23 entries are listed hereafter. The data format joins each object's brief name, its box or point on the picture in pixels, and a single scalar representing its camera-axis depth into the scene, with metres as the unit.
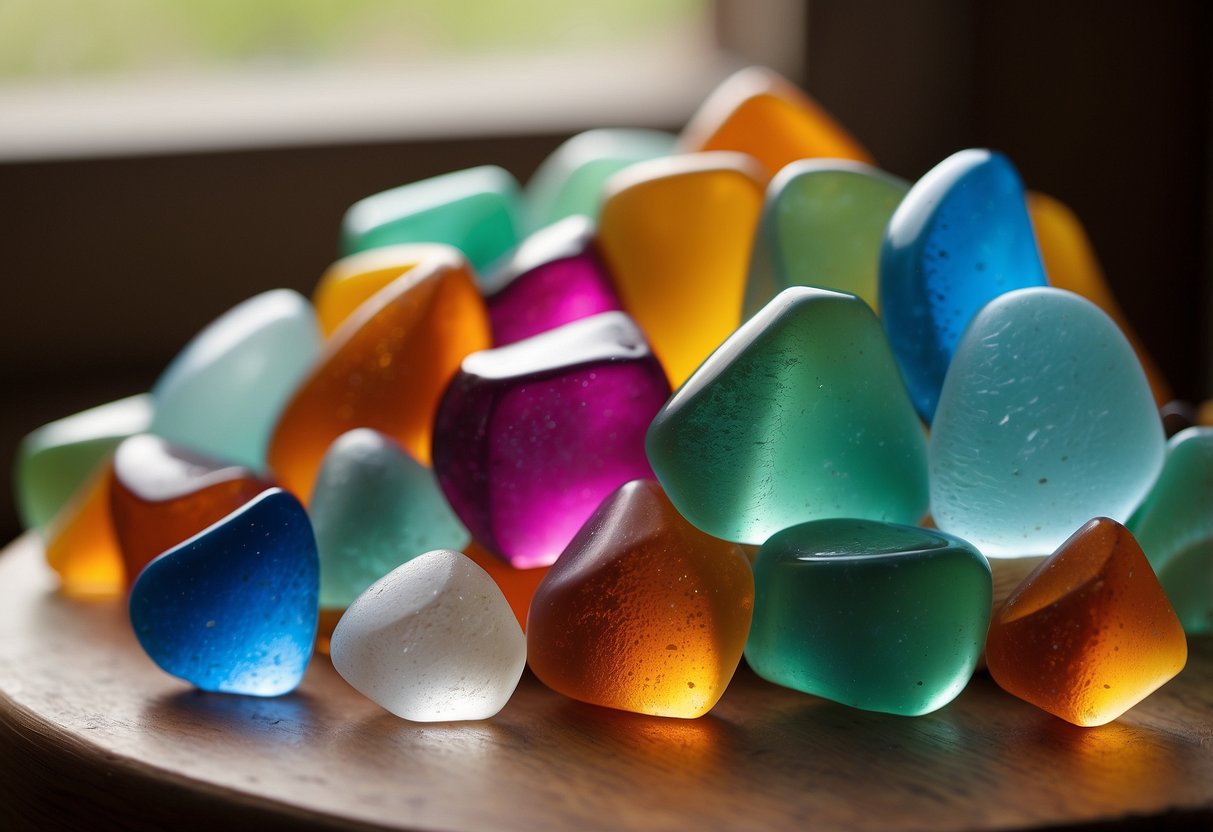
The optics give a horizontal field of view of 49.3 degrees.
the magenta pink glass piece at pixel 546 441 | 0.43
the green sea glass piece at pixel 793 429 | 0.40
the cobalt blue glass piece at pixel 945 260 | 0.44
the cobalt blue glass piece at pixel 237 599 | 0.41
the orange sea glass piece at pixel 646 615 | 0.39
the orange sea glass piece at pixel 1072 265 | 0.54
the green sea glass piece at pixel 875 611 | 0.38
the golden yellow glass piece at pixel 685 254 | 0.51
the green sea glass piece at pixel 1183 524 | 0.45
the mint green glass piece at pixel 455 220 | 0.61
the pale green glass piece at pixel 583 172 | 0.63
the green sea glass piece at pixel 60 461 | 0.58
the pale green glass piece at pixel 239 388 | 0.56
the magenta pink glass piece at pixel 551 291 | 0.51
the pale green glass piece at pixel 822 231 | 0.47
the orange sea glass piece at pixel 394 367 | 0.49
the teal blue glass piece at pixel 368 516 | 0.45
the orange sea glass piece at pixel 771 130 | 0.60
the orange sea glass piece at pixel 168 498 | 0.47
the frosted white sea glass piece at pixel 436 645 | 0.39
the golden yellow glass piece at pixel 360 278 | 0.55
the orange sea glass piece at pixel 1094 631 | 0.37
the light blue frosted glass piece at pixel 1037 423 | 0.41
